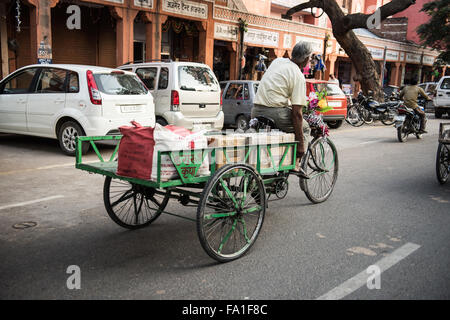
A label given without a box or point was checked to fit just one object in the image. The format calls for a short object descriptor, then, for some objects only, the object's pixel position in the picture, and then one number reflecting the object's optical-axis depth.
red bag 3.75
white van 10.52
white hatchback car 8.47
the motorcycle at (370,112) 17.36
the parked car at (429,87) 27.77
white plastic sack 3.65
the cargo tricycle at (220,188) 3.69
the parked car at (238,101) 14.09
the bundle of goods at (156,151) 3.68
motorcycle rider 13.13
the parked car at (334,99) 14.81
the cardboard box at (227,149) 3.98
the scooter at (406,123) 12.46
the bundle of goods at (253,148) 4.02
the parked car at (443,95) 21.62
